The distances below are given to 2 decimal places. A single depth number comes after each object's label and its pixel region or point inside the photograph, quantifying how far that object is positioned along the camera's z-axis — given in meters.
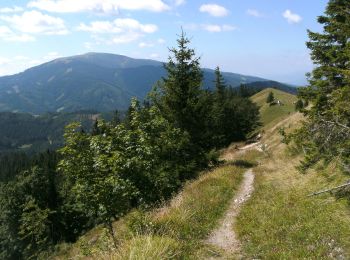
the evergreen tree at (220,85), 67.88
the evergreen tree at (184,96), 26.34
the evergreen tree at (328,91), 12.30
